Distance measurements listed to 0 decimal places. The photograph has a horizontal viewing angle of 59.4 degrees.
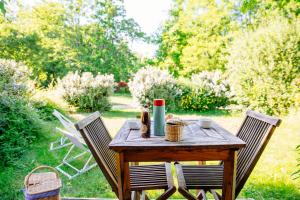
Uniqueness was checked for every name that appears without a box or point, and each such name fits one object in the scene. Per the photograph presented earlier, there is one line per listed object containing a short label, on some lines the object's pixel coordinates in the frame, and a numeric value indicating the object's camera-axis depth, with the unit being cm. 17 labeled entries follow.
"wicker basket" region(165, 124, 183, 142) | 200
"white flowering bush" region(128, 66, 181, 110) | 900
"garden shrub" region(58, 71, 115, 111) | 876
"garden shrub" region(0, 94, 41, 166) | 413
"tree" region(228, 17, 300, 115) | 781
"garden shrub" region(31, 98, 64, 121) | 695
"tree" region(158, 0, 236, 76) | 1539
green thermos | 218
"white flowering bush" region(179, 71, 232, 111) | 972
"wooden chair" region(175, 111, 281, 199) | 214
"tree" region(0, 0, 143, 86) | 1741
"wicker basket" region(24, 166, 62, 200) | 221
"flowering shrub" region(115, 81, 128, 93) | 2046
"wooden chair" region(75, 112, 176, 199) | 207
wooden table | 192
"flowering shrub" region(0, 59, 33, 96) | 580
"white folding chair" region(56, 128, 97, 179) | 356
